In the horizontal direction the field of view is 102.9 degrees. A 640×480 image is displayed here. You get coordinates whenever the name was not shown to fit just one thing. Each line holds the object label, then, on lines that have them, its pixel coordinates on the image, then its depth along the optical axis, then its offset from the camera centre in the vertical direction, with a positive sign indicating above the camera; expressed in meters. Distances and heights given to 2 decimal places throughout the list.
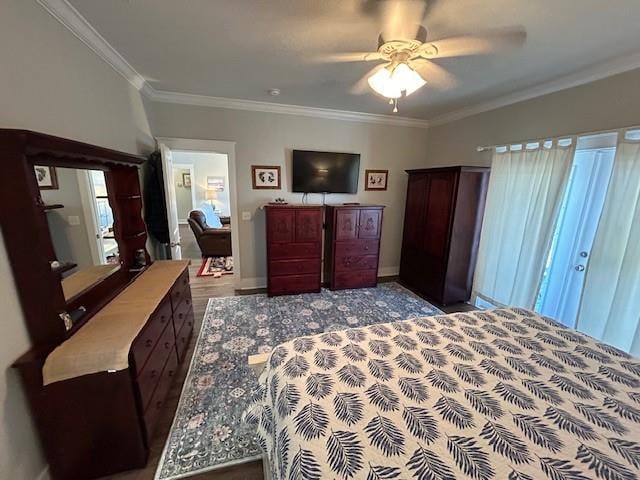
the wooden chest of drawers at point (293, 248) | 3.38 -0.76
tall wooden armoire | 3.15 -0.42
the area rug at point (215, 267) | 4.42 -1.40
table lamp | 8.70 -0.18
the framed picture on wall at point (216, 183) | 8.73 +0.23
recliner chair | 5.03 -0.94
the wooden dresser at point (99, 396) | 1.20 -1.04
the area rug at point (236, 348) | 1.52 -1.50
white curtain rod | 2.00 +0.57
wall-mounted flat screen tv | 3.62 +0.30
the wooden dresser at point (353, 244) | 3.64 -0.74
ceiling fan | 1.44 +0.96
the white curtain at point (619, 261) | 1.95 -0.48
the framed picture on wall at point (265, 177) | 3.55 +0.20
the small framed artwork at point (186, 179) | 8.41 +0.33
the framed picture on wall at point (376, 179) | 4.08 +0.23
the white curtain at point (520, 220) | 2.49 -0.25
